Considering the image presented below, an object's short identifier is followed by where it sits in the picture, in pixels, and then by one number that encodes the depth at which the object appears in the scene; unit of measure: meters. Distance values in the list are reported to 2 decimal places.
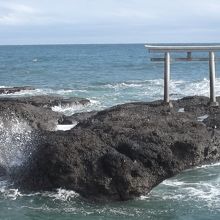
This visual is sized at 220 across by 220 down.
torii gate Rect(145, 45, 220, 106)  22.97
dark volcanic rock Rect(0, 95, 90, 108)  28.25
